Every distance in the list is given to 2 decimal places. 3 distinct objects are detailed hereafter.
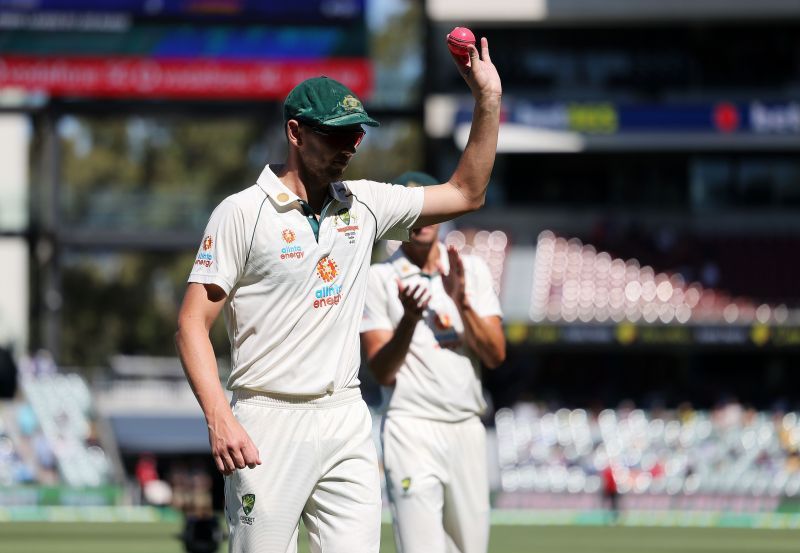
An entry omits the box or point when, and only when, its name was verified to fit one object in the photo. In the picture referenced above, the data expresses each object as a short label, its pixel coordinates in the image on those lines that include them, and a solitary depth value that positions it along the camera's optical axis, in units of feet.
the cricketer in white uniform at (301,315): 30.40
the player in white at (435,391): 43.19
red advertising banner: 179.42
